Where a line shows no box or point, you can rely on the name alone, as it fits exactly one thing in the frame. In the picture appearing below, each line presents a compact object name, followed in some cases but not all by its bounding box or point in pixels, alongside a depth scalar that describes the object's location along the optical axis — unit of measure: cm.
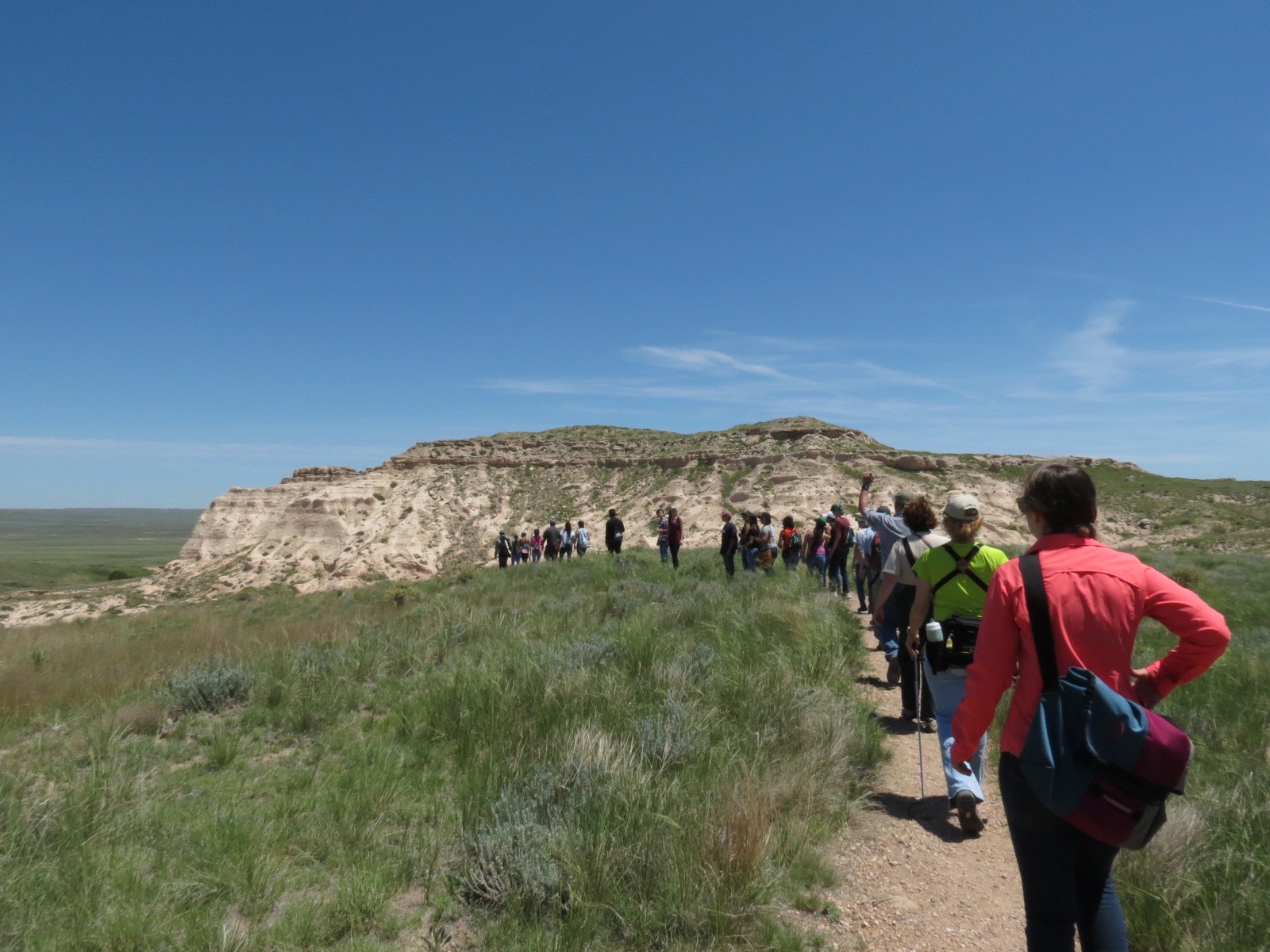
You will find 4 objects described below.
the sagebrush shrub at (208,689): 603
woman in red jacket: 215
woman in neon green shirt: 413
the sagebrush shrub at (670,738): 437
